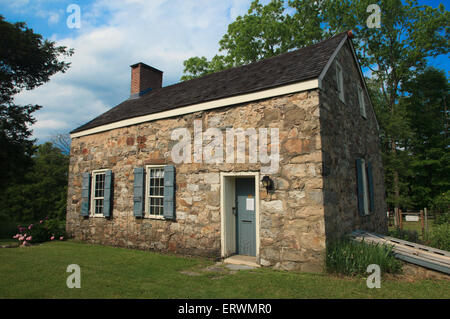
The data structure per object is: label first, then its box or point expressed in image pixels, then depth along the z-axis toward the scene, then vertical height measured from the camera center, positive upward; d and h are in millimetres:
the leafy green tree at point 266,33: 20656 +11998
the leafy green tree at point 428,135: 21844 +4756
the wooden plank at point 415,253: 5168 -1225
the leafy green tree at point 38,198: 22266 -344
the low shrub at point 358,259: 5344 -1298
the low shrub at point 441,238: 7836 -1328
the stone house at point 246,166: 5984 +729
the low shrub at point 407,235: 9469 -1481
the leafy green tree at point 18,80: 13164 +5833
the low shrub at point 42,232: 9945 -1452
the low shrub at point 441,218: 12814 -1218
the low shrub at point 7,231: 12945 -1810
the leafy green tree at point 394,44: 19984 +11206
